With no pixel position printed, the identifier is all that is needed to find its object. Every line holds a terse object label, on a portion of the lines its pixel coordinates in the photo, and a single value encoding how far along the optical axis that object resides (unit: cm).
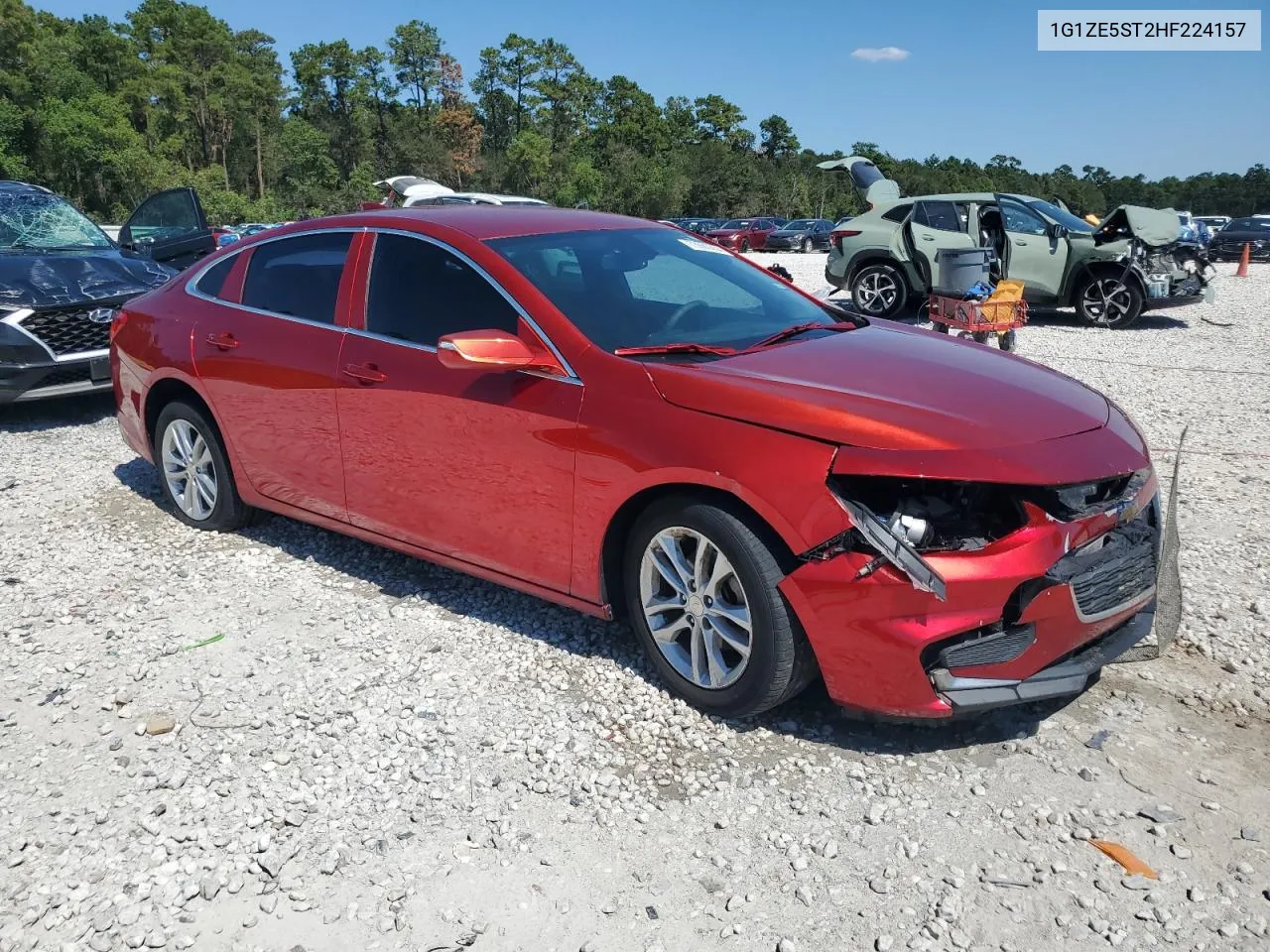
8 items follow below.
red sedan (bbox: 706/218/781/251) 3906
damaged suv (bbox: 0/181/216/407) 716
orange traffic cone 2191
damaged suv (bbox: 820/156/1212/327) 1264
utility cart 983
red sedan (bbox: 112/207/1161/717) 289
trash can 1037
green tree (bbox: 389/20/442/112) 9056
